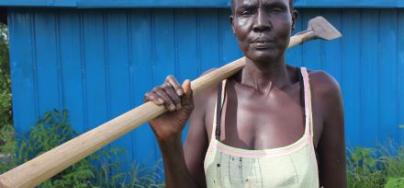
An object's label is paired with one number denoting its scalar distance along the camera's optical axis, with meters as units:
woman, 1.48
